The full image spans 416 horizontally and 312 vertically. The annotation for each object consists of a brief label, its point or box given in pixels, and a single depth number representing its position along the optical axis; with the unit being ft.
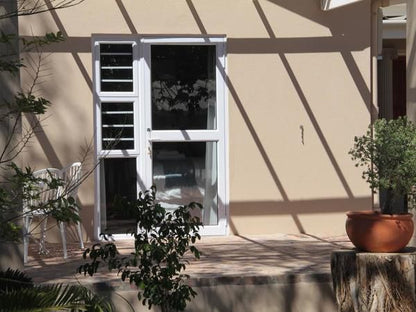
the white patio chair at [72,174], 40.94
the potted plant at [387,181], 31.43
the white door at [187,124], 47.36
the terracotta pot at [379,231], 31.66
